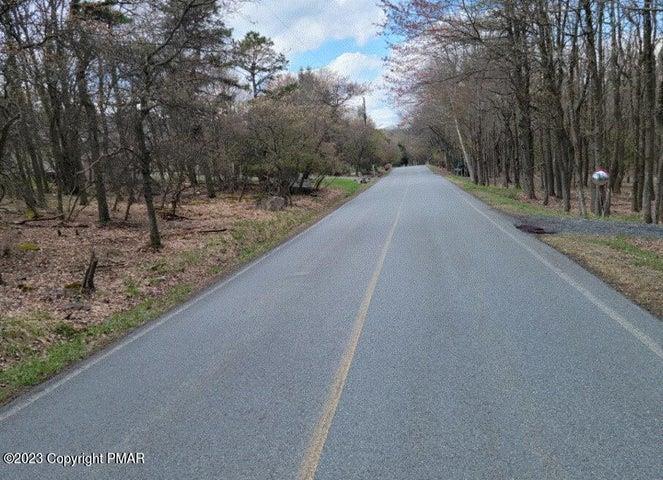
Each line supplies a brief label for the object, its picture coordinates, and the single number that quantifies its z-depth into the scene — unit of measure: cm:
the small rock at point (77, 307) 883
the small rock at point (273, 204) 2450
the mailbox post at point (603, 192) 1680
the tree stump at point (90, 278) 981
